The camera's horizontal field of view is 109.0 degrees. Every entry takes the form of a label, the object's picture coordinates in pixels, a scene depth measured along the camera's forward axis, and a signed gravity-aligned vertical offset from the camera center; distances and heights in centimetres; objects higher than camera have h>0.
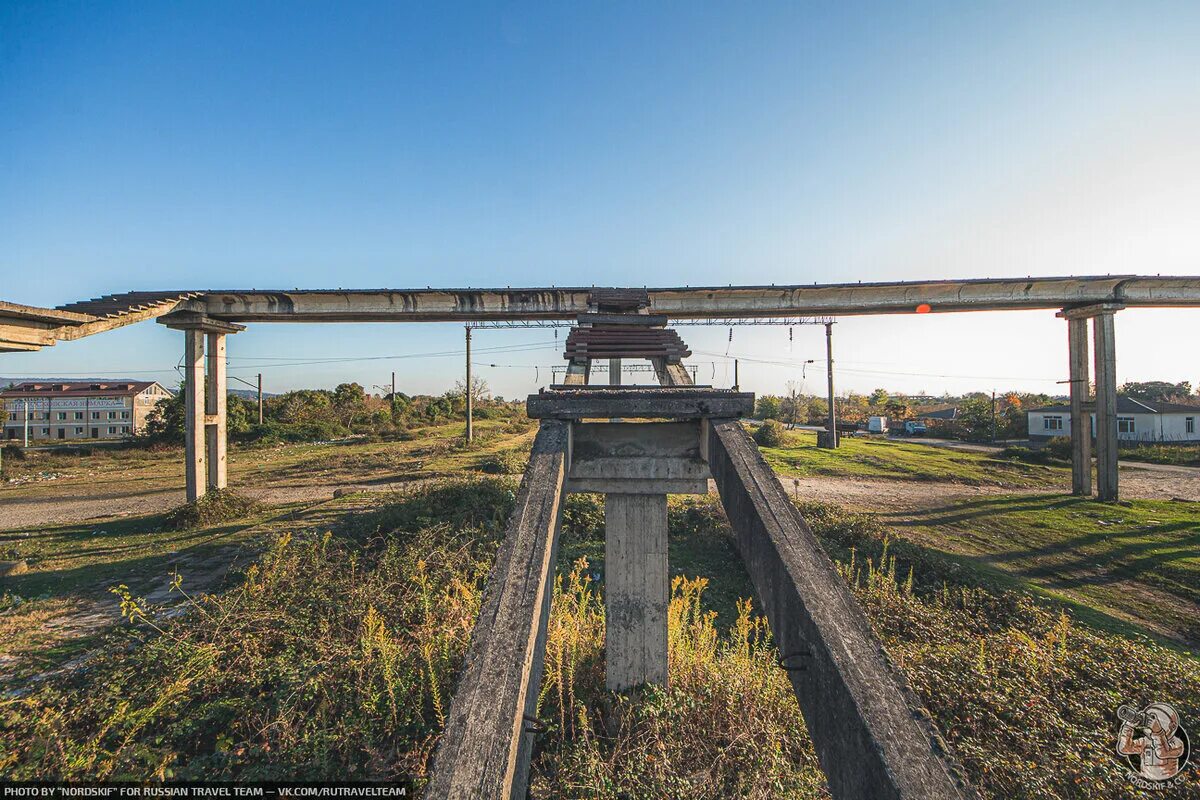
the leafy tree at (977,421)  3059 -139
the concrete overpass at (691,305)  991 +248
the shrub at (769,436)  2222 -164
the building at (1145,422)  2961 -153
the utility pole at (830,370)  2072 +163
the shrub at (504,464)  1465 -204
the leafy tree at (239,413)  2425 -14
